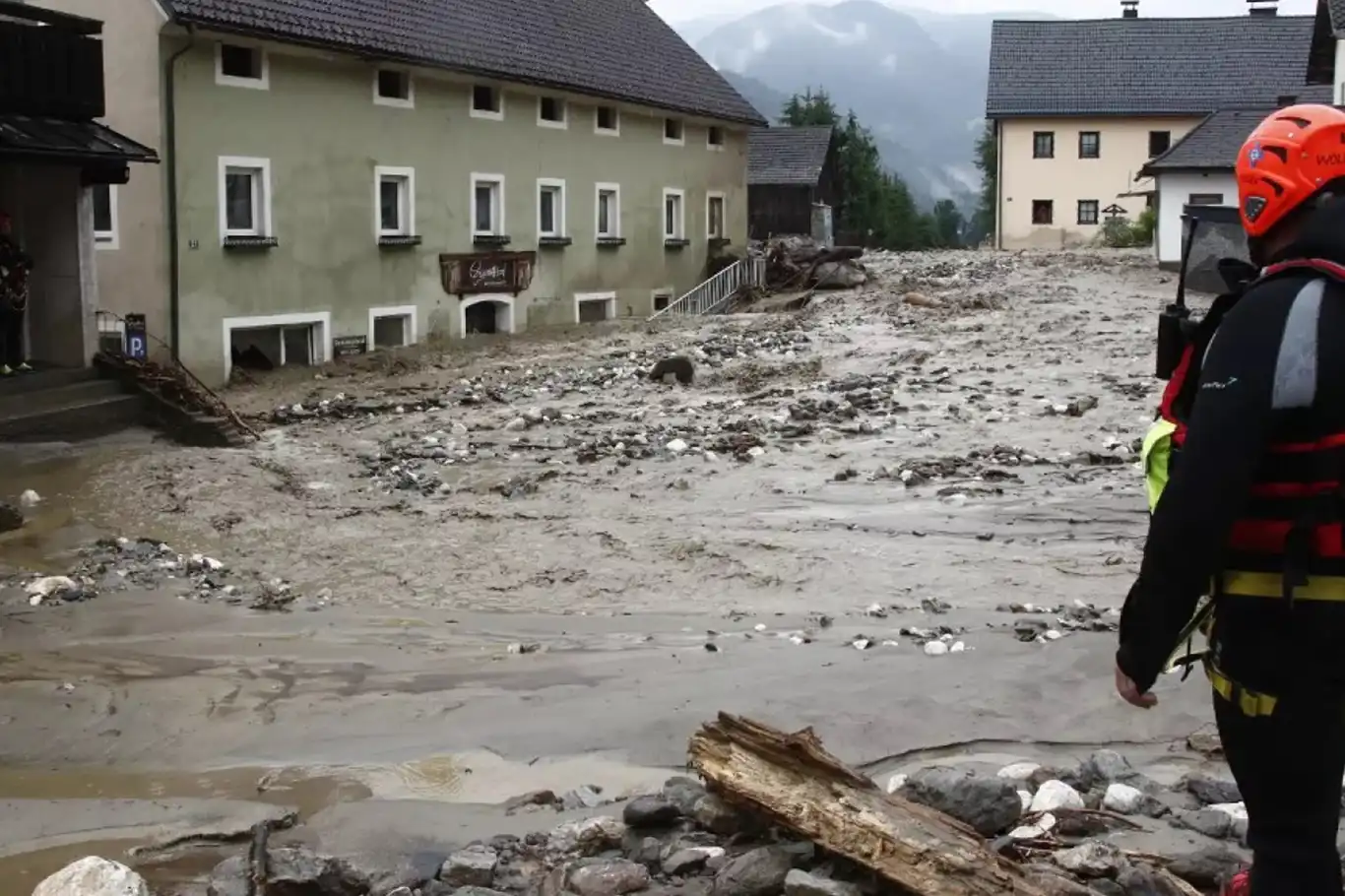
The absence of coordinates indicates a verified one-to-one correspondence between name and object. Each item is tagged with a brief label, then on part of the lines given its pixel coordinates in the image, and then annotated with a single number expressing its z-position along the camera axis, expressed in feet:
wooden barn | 177.06
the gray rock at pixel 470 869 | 15.01
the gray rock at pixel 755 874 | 13.67
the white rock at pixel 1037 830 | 14.61
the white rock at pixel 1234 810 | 15.43
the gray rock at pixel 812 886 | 13.06
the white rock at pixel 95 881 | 14.01
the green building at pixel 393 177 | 63.98
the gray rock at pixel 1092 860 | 13.39
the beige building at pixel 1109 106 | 174.40
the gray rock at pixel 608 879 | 14.24
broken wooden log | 12.67
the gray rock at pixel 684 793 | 16.02
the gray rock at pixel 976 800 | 14.84
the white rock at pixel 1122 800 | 15.90
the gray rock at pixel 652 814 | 15.83
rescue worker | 9.61
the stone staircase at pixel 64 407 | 46.21
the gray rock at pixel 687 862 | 14.61
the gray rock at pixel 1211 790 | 16.28
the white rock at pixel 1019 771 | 17.33
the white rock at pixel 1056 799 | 15.66
